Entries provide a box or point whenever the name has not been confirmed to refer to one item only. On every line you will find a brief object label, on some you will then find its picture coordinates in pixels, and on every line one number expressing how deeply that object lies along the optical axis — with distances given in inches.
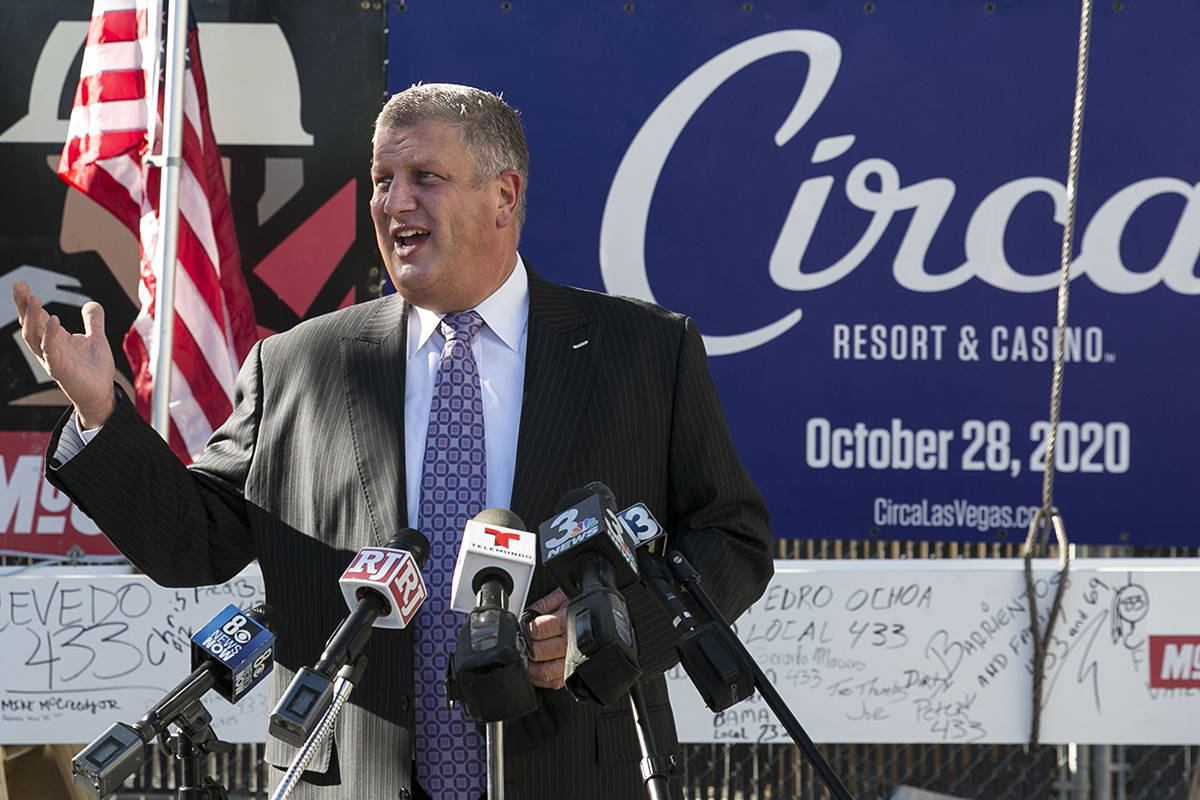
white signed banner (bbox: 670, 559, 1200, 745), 180.7
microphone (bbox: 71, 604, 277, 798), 118.6
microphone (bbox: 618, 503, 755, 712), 120.3
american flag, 182.9
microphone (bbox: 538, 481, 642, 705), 116.5
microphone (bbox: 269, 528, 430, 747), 115.4
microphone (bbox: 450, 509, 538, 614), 119.6
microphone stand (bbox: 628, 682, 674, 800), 120.0
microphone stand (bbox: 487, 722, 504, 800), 120.0
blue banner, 190.6
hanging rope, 180.3
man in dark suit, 134.0
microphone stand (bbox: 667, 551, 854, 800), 121.5
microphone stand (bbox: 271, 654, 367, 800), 116.0
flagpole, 180.5
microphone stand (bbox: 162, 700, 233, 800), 120.4
